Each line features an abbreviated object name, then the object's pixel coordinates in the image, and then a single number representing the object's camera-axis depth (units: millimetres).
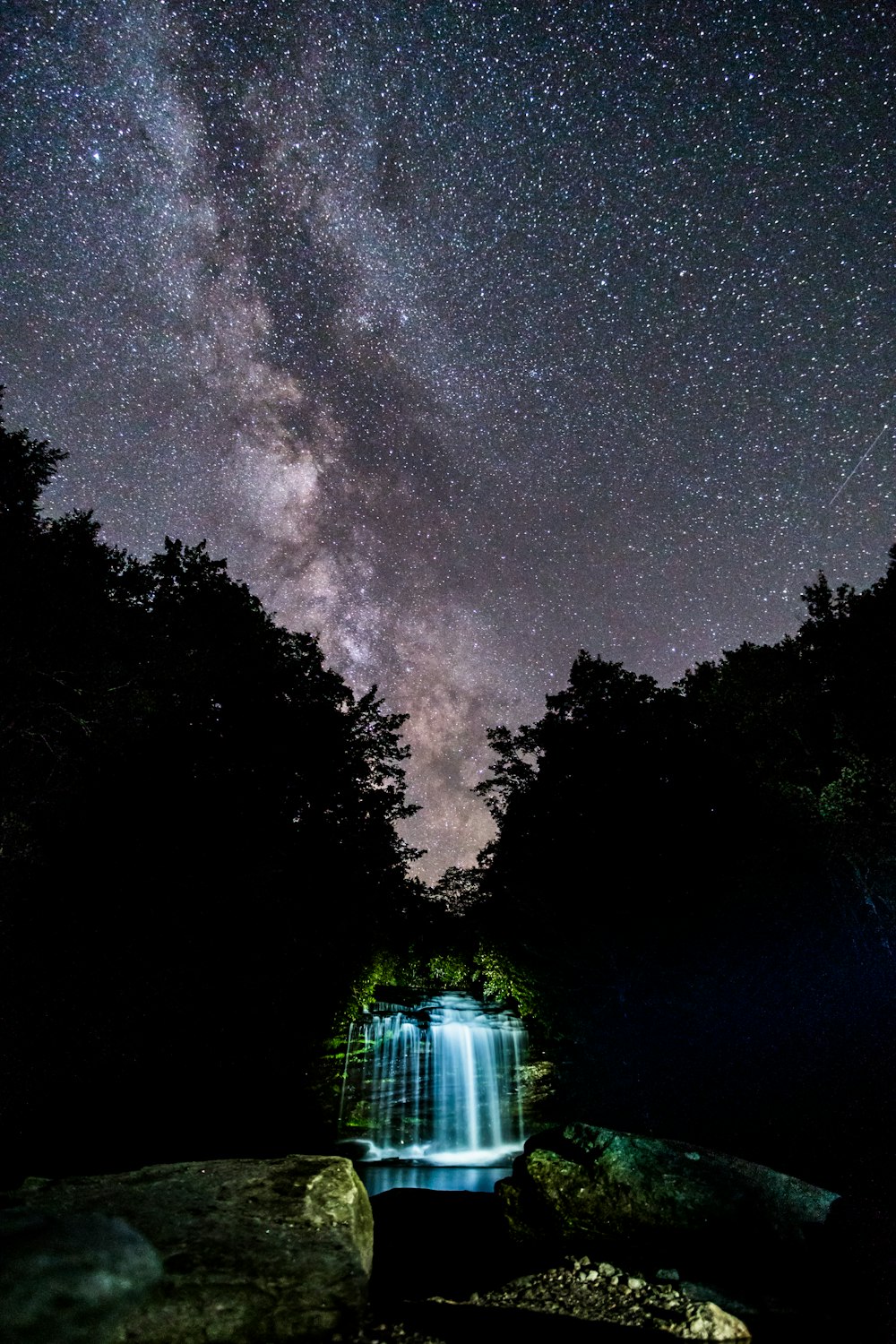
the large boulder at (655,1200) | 6875
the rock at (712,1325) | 4668
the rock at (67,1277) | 2977
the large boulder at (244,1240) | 3707
